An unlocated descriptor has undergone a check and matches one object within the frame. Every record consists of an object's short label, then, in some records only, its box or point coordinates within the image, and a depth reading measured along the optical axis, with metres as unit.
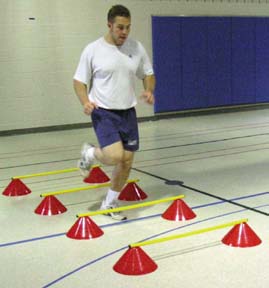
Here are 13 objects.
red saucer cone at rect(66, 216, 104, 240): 3.90
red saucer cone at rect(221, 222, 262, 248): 3.65
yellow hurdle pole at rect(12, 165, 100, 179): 5.34
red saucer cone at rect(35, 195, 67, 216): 4.57
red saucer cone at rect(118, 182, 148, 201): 4.94
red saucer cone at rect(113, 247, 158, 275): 3.24
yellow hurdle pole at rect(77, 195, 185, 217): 4.04
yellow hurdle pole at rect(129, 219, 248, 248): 3.36
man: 4.07
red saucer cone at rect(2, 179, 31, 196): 5.25
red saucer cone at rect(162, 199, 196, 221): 4.28
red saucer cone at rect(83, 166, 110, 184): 5.70
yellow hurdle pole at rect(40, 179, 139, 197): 4.66
